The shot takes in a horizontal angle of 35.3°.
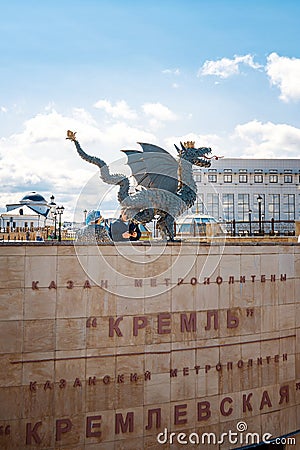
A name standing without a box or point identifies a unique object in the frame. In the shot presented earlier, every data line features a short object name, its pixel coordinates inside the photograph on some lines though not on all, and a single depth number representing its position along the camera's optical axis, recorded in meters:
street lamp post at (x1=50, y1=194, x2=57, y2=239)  27.83
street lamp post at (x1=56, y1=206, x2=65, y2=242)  24.03
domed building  46.47
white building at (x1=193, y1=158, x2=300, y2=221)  51.66
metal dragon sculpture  10.32
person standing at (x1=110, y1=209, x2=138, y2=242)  10.03
